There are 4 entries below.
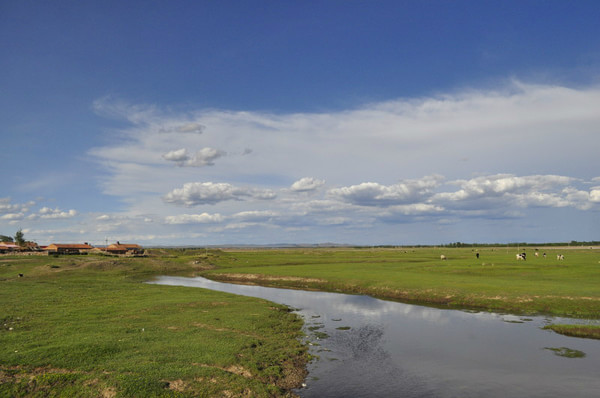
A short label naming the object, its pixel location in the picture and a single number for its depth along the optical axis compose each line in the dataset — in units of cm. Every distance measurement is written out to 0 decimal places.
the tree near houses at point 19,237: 15801
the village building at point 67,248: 14512
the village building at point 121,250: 15441
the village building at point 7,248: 14284
